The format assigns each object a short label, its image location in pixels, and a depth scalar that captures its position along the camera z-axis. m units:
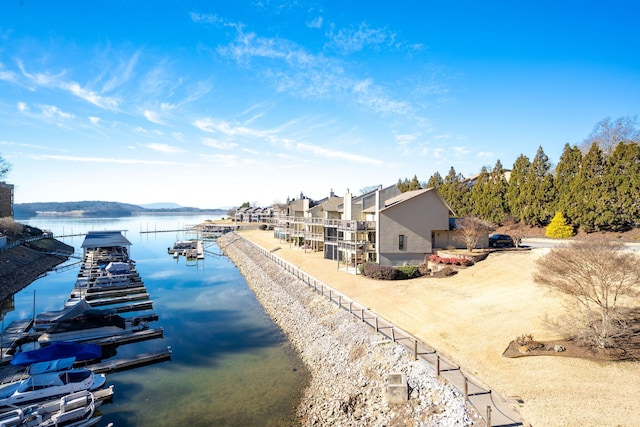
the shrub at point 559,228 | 46.88
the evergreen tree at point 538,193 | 52.97
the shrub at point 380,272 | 32.69
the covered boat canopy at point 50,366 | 18.36
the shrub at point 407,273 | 33.19
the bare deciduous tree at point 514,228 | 54.71
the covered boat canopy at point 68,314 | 26.17
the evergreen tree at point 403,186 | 85.35
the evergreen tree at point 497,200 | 60.75
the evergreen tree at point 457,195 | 67.81
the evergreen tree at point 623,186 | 41.88
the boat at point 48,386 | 16.45
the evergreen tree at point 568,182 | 47.56
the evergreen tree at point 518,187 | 57.38
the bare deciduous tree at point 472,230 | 36.97
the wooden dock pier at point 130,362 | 21.28
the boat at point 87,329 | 25.45
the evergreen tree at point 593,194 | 44.12
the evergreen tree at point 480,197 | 63.10
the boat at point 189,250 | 70.19
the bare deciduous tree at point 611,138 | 59.68
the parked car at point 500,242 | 41.16
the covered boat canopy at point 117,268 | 45.59
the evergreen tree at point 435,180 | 79.47
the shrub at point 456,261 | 33.53
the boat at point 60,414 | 14.77
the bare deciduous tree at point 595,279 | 15.59
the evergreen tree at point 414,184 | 78.19
